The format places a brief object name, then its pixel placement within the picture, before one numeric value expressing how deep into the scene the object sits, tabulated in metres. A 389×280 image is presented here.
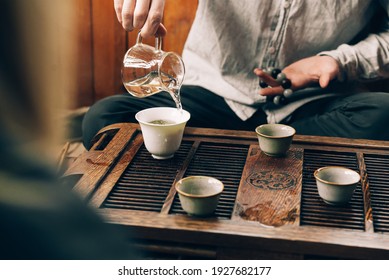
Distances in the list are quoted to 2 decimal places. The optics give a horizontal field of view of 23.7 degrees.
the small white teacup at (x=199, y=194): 1.38
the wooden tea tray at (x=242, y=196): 1.36
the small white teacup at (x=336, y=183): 1.42
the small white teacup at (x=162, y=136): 1.57
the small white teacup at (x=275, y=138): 1.59
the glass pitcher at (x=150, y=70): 1.61
